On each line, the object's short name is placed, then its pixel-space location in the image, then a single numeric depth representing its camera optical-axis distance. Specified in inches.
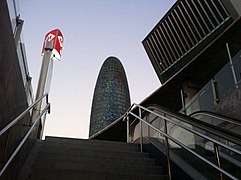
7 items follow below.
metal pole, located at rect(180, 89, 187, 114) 260.2
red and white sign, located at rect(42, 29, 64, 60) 270.7
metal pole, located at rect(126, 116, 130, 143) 234.2
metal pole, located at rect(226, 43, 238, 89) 179.0
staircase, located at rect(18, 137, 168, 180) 109.5
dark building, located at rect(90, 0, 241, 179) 92.9
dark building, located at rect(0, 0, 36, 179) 71.6
